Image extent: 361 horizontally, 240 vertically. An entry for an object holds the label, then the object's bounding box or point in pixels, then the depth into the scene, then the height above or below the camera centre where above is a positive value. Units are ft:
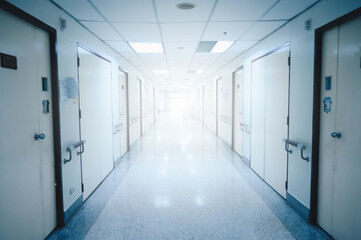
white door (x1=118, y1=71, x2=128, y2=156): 18.19 -0.65
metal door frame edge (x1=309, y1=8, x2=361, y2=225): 8.02 -0.68
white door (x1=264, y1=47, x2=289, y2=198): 10.61 -0.74
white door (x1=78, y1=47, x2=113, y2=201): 10.50 -0.72
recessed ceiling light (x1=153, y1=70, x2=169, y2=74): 28.33 +4.68
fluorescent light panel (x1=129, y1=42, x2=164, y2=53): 14.57 +4.33
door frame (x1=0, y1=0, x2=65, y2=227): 7.77 -0.46
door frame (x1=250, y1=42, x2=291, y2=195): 10.03 +0.83
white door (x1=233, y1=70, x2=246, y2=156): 18.02 -0.76
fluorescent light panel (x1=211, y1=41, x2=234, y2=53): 14.35 +4.33
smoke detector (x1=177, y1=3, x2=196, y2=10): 8.38 +4.07
